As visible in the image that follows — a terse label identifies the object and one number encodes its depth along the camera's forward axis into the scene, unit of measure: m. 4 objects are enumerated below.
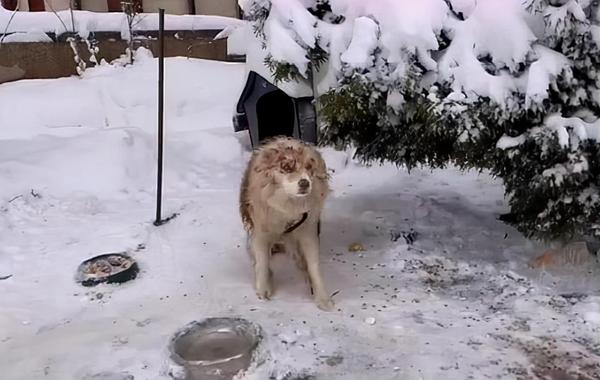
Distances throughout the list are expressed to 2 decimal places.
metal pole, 4.30
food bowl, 3.77
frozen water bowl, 2.94
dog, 3.32
